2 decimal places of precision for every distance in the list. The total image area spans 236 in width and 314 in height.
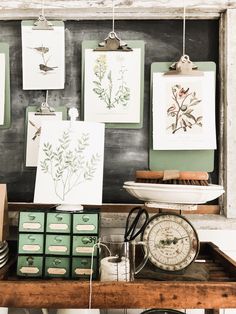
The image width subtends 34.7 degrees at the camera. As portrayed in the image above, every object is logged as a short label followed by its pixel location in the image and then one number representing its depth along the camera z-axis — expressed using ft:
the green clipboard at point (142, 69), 5.80
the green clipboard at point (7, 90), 5.86
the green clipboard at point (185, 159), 5.72
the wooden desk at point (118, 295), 3.78
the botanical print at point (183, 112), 5.70
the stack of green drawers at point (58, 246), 4.22
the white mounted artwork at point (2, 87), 5.83
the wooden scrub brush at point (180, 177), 4.41
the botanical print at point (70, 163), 4.25
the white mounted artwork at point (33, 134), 5.76
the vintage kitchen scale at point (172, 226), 4.30
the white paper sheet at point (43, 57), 5.82
